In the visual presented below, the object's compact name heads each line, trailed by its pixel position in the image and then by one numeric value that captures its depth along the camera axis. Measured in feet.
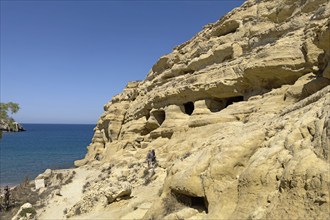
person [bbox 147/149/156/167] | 57.77
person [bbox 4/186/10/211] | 56.54
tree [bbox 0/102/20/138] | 54.83
